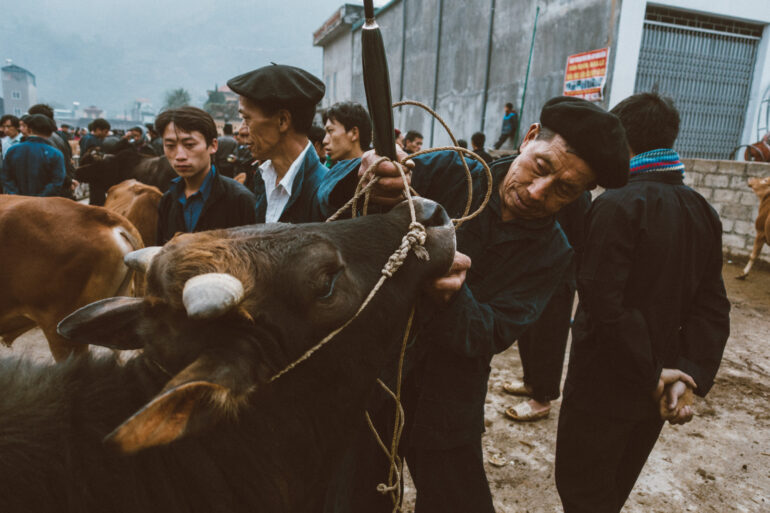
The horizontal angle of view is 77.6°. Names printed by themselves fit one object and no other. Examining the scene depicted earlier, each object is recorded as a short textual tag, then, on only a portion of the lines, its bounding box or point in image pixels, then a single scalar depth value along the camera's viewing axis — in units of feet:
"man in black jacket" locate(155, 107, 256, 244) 11.94
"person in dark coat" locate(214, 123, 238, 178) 27.99
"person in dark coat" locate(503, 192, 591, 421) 13.89
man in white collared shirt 9.27
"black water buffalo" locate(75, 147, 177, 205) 23.53
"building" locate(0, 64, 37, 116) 469.57
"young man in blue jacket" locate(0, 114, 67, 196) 21.36
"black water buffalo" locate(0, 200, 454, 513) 3.83
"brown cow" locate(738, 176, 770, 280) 28.22
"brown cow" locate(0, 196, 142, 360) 13.60
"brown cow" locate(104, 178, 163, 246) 18.57
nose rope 4.91
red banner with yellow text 41.37
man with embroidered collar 7.79
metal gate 41.19
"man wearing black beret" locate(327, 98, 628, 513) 6.51
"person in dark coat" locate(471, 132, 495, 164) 34.50
